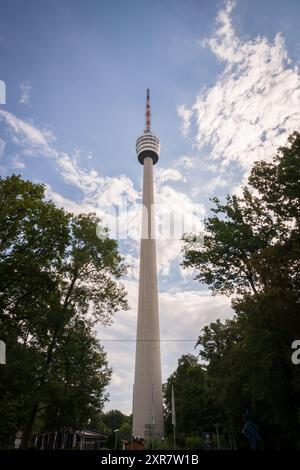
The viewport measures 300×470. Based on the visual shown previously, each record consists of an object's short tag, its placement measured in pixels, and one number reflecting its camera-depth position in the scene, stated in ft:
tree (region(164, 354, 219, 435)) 152.35
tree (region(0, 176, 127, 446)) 55.36
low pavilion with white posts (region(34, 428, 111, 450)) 165.87
